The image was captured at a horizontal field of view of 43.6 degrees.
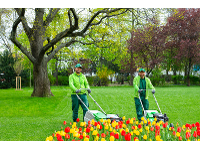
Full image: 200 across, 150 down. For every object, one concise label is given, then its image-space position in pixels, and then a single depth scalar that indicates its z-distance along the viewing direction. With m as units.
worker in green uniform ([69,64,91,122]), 7.05
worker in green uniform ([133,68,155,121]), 7.06
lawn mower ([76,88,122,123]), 5.83
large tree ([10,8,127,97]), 16.52
